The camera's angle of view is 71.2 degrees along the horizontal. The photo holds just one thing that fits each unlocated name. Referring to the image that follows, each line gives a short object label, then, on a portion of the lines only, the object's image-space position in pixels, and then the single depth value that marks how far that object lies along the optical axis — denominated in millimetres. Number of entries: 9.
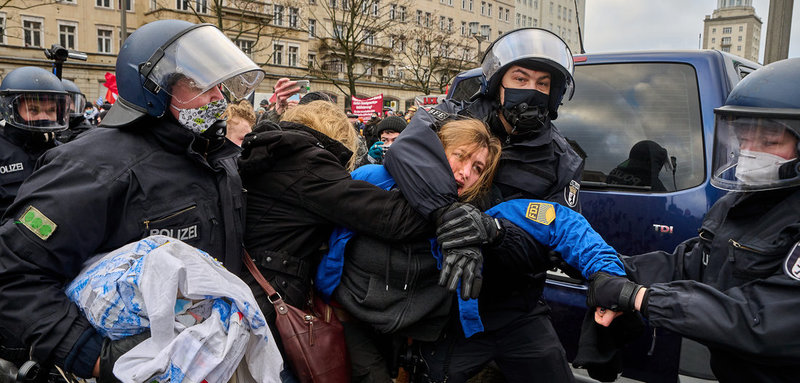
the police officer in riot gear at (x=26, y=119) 4035
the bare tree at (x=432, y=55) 42250
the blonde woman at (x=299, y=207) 2006
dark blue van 2969
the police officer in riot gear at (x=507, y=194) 1948
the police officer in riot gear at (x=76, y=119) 5475
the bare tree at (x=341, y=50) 45531
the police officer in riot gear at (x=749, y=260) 1647
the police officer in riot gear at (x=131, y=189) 1600
